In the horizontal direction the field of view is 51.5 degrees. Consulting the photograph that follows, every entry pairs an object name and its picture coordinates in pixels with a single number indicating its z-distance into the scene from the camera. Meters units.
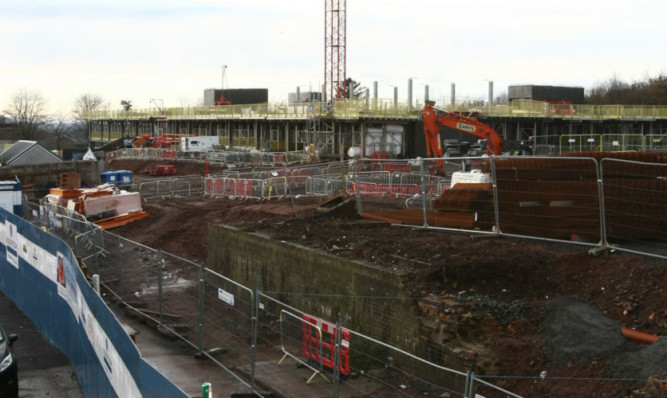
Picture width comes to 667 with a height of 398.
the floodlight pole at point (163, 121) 80.88
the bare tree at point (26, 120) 101.56
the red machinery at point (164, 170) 50.78
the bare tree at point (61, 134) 104.12
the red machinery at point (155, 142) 65.56
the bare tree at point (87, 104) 140.98
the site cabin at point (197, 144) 59.38
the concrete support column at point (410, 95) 51.83
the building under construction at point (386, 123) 51.28
